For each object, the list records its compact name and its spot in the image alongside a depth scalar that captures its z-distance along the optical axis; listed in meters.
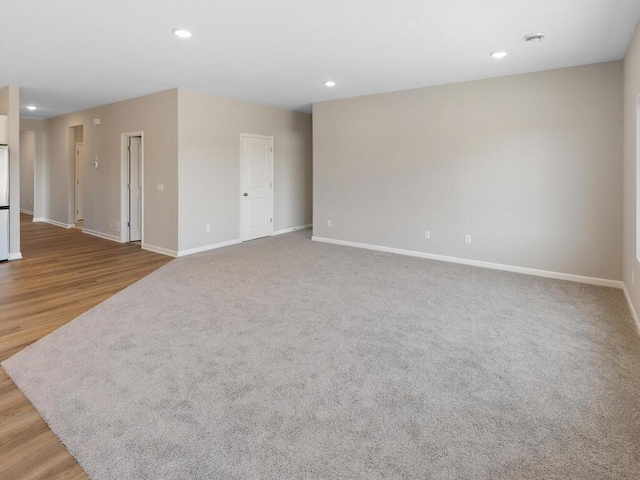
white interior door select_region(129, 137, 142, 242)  7.09
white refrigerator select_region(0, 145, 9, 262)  5.46
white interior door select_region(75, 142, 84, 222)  9.05
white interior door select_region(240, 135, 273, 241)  7.27
